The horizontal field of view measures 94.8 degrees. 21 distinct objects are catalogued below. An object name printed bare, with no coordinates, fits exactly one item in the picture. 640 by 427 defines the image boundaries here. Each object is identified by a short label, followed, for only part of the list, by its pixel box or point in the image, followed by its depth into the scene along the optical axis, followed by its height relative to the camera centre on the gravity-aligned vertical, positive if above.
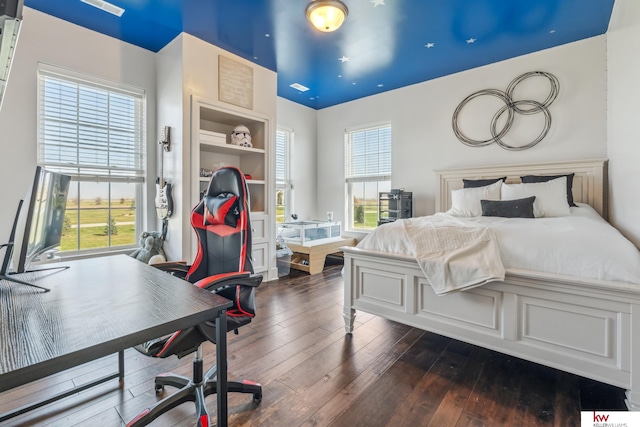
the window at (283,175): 5.17 +0.66
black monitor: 1.10 -0.03
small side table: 4.32 -0.63
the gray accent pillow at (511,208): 2.82 +0.03
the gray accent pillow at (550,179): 3.02 +0.36
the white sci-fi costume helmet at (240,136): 3.73 +0.97
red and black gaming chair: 1.30 -0.33
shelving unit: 3.55 +0.74
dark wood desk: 0.70 -0.32
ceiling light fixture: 2.48 +1.71
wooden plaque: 3.48 +1.60
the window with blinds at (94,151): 2.88 +0.66
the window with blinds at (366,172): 4.97 +0.71
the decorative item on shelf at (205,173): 3.48 +0.47
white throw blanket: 1.81 -0.26
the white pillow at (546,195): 2.84 +0.17
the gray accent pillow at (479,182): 3.58 +0.37
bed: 1.47 -0.63
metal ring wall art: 3.49 +1.28
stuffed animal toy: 3.23 -0.39
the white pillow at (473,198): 3.28 +0.15
